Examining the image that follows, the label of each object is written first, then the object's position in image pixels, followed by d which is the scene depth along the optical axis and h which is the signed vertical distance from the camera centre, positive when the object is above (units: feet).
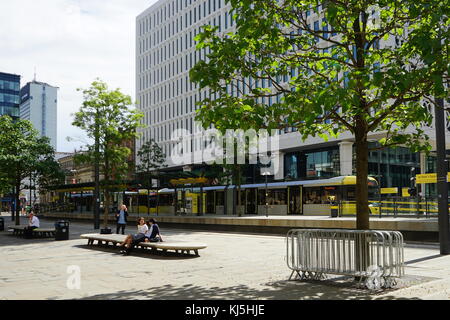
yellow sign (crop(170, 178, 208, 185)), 121.60 +2.59
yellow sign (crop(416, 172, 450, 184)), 72.33 +1.58
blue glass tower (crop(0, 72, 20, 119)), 369.91 +76.56
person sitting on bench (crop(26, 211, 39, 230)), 77.28 -4.92
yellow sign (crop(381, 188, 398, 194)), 107.20 -0.25
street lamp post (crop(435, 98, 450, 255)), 44.50 +0.22
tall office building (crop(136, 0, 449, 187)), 160.56 +42.26
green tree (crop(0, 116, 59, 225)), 101.96 +8.77
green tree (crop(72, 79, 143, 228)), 87.56 +12.32
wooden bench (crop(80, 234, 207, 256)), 45.68 -5.34
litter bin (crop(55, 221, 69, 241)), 71.08 -5.73
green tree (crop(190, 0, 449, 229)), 25.48 +7.44
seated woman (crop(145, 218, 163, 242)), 51.31 -4.58
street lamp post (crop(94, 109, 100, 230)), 87.15 +2.90
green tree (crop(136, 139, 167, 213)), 185.31 +12.40
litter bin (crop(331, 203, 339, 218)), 92.58 -4.12
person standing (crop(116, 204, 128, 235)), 78.69 -4.31
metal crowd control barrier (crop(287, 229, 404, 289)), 28.19 -4.06
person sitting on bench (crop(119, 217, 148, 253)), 50.62 -5.15
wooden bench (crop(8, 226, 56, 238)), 75.25 -6.66
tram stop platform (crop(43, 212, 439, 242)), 60.44 -5.62
